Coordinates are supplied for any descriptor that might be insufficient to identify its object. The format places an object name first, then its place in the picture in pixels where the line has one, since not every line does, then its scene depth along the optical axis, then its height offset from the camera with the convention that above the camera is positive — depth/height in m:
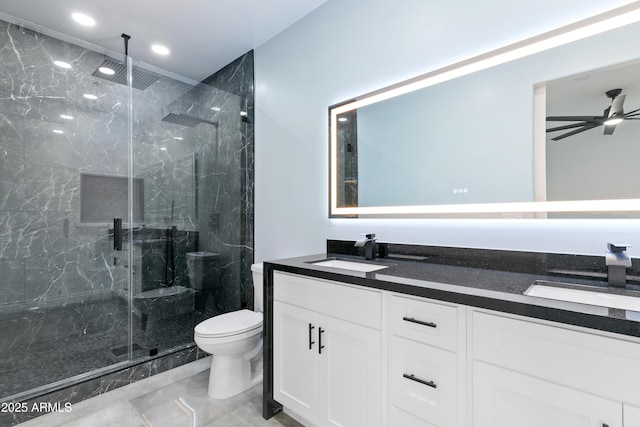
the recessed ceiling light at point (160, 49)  2.71 +1.50
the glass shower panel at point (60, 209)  2.36 +0.05
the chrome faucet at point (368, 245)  1.80 -0.19
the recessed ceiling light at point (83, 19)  2.29 +1.51
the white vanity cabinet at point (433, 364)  0.80 -0.51
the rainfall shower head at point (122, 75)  2.73 +1.27
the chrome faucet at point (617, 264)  1.07 -0.18
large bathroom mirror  1.22 +0.40
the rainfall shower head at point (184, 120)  2.95 +0.94
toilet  1.90 -0.86
